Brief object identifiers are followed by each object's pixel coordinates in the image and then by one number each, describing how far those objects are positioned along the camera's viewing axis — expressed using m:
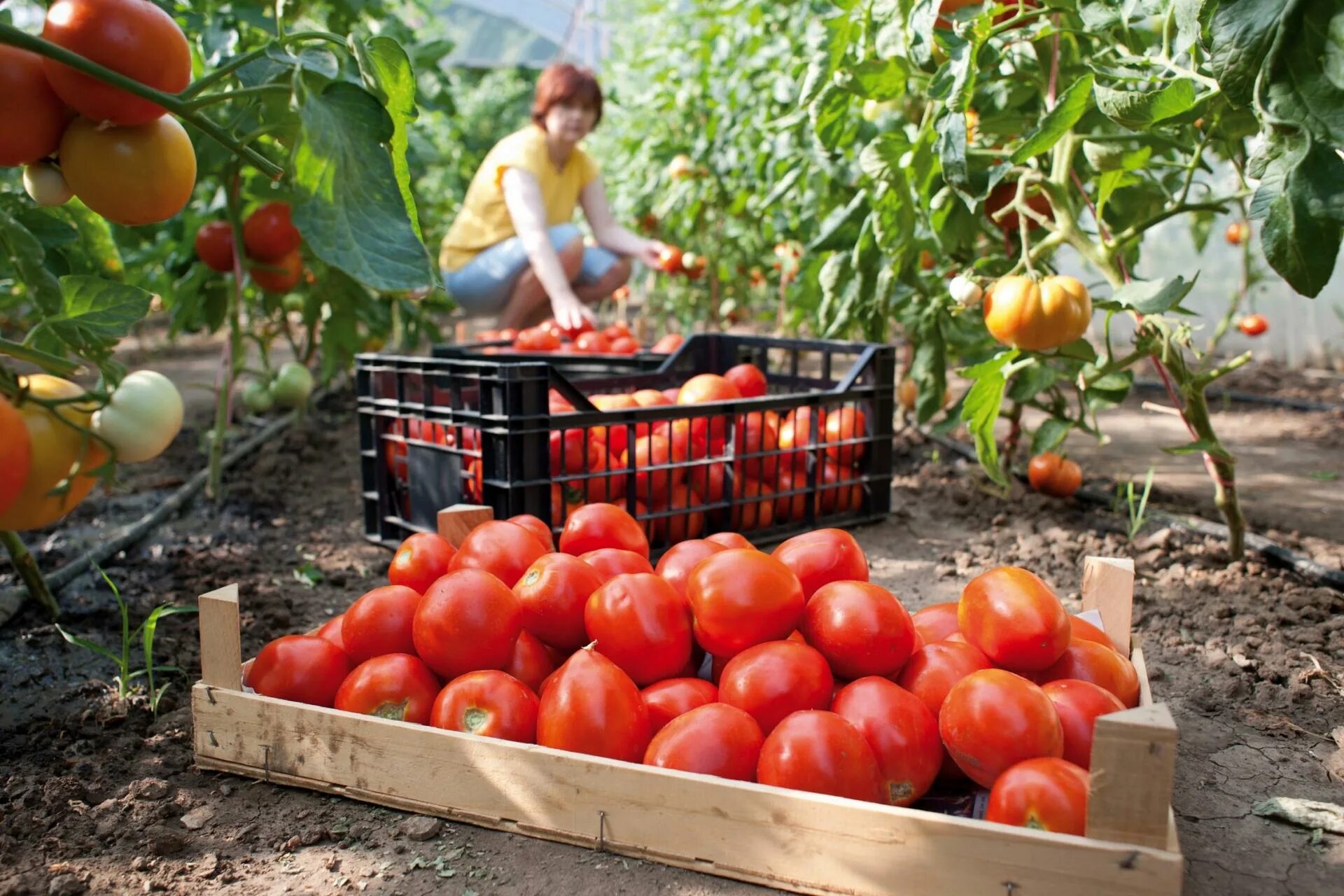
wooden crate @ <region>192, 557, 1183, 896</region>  1.15
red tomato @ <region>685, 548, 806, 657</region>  1.50
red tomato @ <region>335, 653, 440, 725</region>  1.52
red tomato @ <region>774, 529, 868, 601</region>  1.67
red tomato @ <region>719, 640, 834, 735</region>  1.42
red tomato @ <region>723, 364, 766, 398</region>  3.05
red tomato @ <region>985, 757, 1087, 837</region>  1.20
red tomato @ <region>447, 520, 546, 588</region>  1.72
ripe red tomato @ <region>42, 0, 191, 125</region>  0.95
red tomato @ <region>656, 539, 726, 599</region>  1.70
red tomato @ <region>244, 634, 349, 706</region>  1.58
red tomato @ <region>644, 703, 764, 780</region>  1.34
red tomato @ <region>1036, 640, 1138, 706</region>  1.47
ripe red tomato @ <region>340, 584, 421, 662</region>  1.62
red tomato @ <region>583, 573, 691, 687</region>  1.51
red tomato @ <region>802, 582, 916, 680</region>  1.48
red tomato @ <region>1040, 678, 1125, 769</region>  1.34
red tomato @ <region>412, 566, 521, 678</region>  1.52
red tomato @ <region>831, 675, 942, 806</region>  1.33
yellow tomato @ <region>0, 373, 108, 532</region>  0.97
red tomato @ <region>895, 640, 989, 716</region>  1.44
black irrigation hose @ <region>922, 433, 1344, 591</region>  2.33
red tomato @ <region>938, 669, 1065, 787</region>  1.27
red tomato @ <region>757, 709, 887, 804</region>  1.28
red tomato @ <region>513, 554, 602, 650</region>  1.60
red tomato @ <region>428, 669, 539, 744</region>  1.45
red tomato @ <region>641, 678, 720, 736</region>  1.48
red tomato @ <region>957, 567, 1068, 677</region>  1.42
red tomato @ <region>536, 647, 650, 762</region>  1.38
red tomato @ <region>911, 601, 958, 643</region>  1.63
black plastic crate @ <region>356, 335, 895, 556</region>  2.43
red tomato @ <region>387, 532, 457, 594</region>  1.77
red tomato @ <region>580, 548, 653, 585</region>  1.71
